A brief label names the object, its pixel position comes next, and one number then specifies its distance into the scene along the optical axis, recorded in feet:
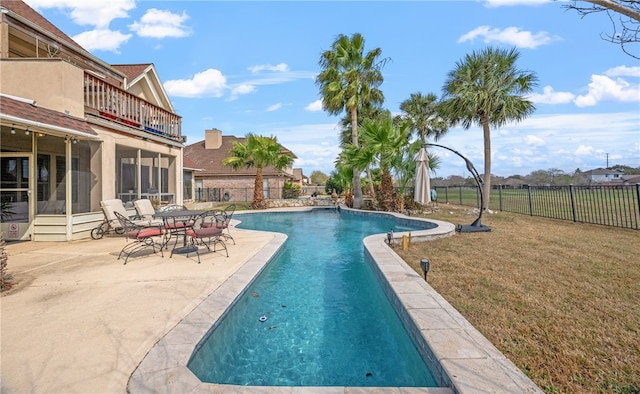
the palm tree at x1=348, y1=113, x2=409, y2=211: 45.06
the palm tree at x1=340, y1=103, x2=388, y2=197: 74.36
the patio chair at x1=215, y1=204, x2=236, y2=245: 24.09
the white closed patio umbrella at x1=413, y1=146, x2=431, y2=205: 35.99
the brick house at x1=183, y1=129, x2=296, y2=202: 86.31
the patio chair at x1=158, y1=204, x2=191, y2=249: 23.71
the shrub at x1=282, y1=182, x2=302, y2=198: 90.43
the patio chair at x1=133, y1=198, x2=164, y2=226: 30.14
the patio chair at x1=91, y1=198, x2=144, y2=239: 28.43
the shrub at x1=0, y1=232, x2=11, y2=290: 14.37
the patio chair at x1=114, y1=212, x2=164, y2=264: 20.27
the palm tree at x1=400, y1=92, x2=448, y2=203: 81.00
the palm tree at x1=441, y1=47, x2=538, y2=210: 49.60
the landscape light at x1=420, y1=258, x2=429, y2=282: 15.20
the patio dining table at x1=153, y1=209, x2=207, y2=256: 22.40
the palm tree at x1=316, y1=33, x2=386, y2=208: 60.23
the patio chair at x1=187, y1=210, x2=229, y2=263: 21.30
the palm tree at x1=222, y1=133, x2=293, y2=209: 61.52
